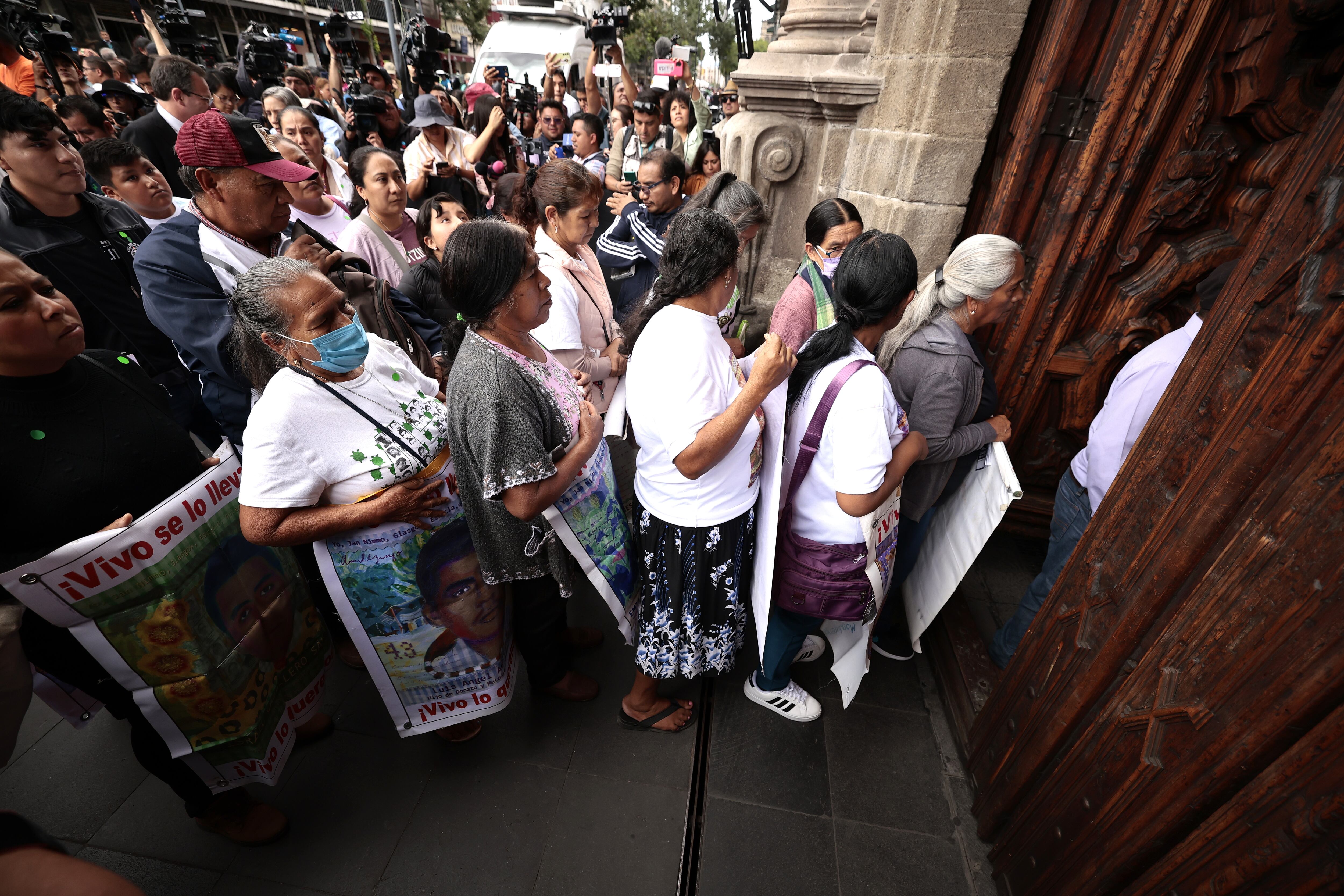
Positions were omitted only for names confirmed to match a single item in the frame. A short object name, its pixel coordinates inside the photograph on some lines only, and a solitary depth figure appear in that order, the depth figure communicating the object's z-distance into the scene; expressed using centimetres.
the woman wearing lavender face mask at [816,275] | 256
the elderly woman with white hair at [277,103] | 473
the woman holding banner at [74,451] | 144
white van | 2239
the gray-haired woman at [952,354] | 196
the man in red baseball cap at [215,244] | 202
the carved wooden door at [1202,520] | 90
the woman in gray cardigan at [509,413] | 158
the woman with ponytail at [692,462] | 161
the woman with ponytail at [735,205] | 266
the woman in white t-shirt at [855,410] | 163
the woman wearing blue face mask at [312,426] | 153
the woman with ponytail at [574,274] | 247
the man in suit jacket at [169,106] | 424
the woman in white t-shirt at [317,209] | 294
